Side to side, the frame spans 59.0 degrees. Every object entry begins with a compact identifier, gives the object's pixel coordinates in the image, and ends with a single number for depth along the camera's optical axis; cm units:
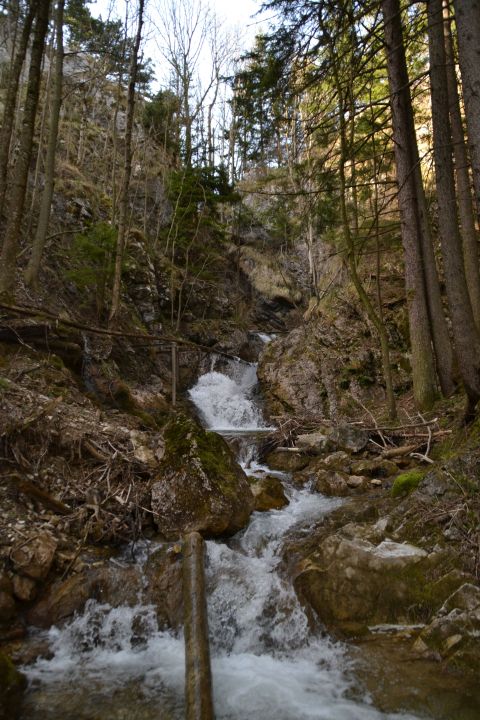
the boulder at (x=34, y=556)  403
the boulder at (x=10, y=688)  302
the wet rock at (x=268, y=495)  679
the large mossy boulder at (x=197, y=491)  530
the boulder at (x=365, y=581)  382
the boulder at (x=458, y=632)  311
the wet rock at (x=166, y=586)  409
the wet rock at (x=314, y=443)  945
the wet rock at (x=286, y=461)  914
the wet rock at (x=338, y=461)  831
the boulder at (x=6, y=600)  378
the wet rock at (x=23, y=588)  392
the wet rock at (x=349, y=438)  904
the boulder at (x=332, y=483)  741
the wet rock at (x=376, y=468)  768
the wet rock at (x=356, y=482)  737
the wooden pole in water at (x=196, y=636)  272
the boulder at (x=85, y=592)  393
